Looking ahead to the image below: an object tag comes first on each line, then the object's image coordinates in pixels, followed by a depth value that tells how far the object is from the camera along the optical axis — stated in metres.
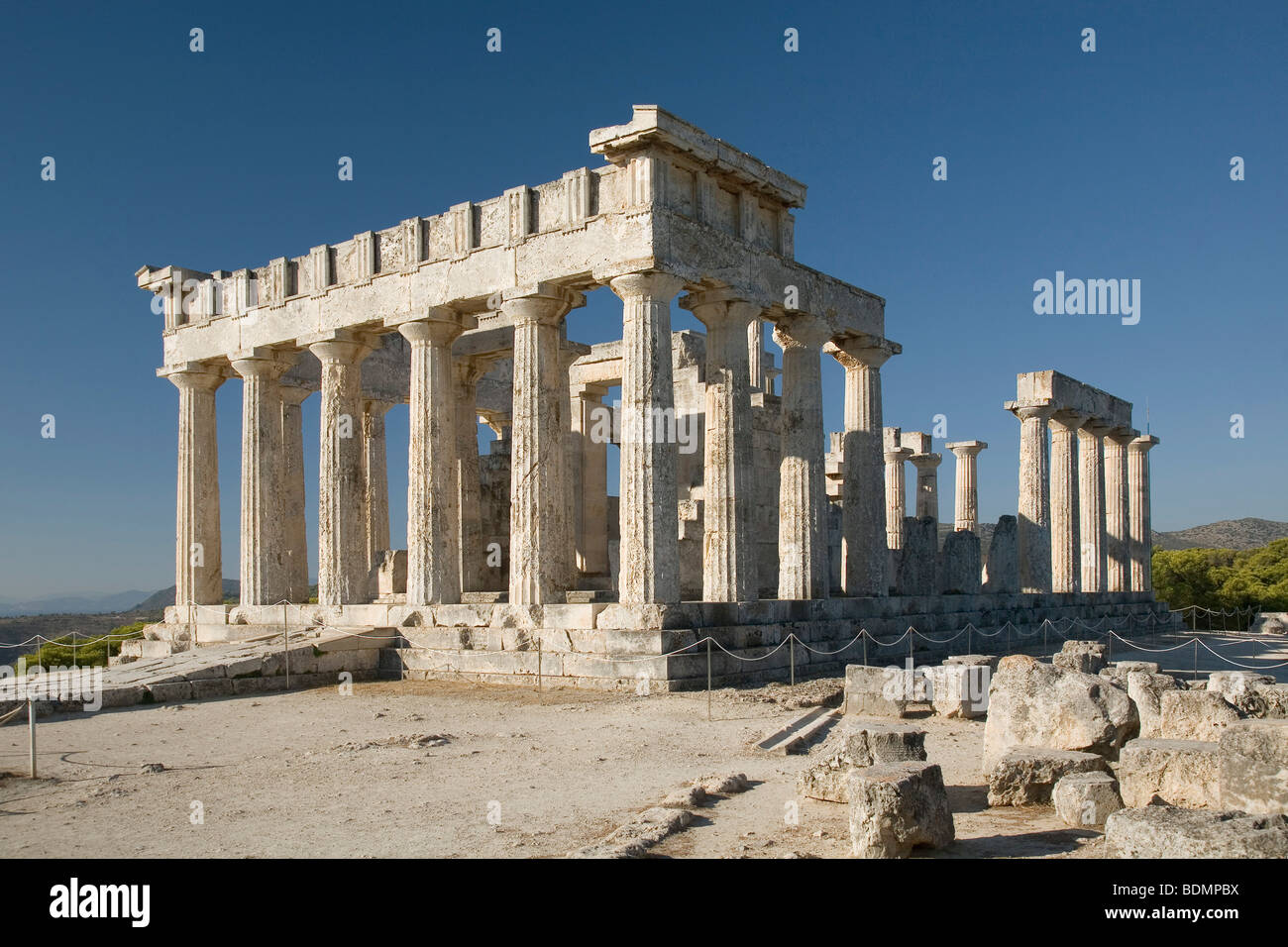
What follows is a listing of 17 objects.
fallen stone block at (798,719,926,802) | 8.79
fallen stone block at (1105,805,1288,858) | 5.64
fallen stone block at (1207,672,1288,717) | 10.73
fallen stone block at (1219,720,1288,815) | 6.75
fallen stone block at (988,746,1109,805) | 8.47
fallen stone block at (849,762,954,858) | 6.84
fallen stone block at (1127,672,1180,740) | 11.10
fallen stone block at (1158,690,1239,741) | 9.84
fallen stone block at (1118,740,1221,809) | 7.64
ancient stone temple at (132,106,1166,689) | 17.39
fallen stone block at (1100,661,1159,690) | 13.23
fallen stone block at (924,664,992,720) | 13.97
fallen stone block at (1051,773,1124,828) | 7.61
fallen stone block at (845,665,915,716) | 14.17
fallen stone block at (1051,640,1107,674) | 15.32
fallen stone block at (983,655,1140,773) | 9.80
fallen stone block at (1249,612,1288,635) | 35.81
